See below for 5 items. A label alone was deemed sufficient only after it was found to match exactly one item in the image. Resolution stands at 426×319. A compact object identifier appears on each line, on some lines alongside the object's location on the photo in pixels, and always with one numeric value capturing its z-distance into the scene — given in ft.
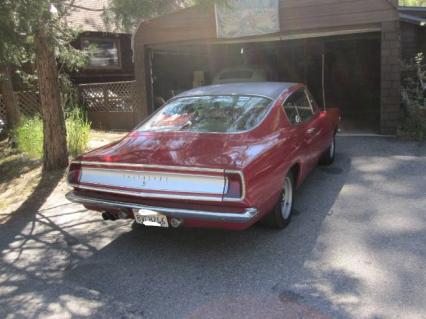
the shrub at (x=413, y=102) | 29.58
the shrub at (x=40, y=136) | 29.22
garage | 30.22
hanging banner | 32.22
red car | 12.35
